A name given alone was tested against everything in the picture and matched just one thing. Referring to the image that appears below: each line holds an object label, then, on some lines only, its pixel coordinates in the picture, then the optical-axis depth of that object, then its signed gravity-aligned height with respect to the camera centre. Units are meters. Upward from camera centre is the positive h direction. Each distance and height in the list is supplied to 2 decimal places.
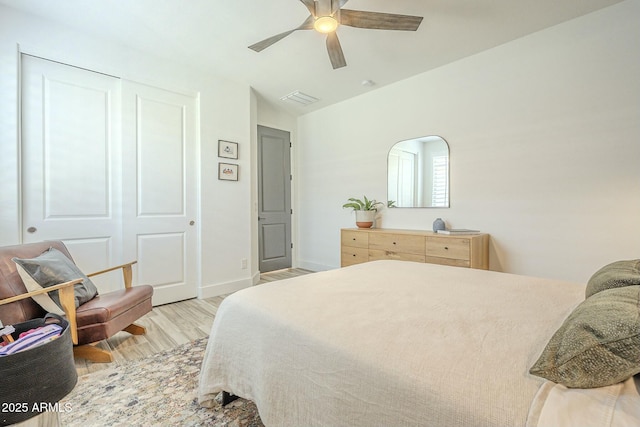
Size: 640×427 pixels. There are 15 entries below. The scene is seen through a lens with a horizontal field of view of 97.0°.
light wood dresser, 2.71 -0.41
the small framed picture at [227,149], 3.52 +0.76
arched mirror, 3.31 +0.45
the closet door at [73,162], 2.45 +0.44
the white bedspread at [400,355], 0.62 -0.41
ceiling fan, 1.92 +1.34
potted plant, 3.81 -0.01
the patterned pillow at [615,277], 0.98 -0.25
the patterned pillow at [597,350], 0.60 -0.31
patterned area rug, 1.38 -1.03
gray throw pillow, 1.74 -0.42
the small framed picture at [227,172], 3.53 +0.48
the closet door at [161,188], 2.94 +0.24
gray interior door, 4.52 +0.17
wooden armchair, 1.68 -0.66
